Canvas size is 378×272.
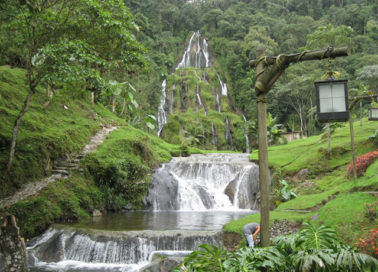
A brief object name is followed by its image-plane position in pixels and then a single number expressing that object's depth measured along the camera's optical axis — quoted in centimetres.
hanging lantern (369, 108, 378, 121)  1139
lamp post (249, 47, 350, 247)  432
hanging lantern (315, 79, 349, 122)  407
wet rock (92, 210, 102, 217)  1404
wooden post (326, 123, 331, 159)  1841
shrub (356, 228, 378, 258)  592
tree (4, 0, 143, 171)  1028
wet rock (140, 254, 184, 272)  821
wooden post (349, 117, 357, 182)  1192
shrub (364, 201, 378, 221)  731
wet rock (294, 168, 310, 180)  1734
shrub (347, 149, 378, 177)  1276
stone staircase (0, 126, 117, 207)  1145
